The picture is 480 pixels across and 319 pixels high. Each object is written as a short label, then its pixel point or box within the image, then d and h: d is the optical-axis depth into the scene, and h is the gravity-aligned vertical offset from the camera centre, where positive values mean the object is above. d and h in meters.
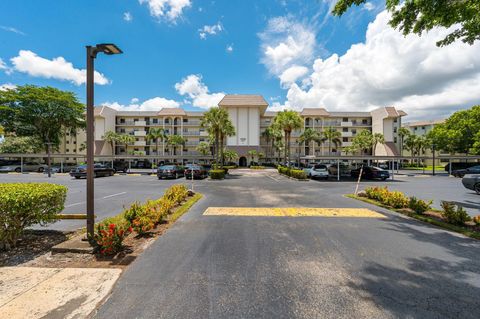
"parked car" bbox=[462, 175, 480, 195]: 12.86 -1.50
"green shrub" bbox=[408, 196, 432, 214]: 7.95 -1.90
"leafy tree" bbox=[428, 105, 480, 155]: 37.09 +4.91
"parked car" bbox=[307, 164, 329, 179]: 22.50 -1.49
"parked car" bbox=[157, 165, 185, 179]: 23.55 -1.63
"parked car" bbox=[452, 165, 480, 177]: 24.09 -1.52
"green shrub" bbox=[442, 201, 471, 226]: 6.57 -1.88
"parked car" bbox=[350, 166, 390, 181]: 22.54 -1.62
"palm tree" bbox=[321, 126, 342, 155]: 49.22 +5.69
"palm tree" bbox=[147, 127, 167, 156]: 49.00 +5.85
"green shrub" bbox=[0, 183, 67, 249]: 4.18 -1.09
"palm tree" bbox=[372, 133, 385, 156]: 46.31 +4.82
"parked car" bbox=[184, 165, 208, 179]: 23.67 -1.64
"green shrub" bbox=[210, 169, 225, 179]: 22.53 -1.76
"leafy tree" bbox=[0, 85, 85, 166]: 37.25 +8.76
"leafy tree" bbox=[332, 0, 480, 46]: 6.38 +4.85
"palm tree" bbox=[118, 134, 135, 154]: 48.22 +4.63
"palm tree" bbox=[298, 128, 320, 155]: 48.72 +5.74
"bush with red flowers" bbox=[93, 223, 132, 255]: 4.27 -1.77
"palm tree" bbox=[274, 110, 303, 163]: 26.84 +5.13
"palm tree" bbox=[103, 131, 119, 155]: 47.25 +4.92
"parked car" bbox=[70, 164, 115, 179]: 22.34 -1.58
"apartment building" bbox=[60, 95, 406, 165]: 49.78 +8.38
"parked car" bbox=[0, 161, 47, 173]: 31.34 -1.55
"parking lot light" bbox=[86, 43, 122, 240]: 4.71 +0.97
